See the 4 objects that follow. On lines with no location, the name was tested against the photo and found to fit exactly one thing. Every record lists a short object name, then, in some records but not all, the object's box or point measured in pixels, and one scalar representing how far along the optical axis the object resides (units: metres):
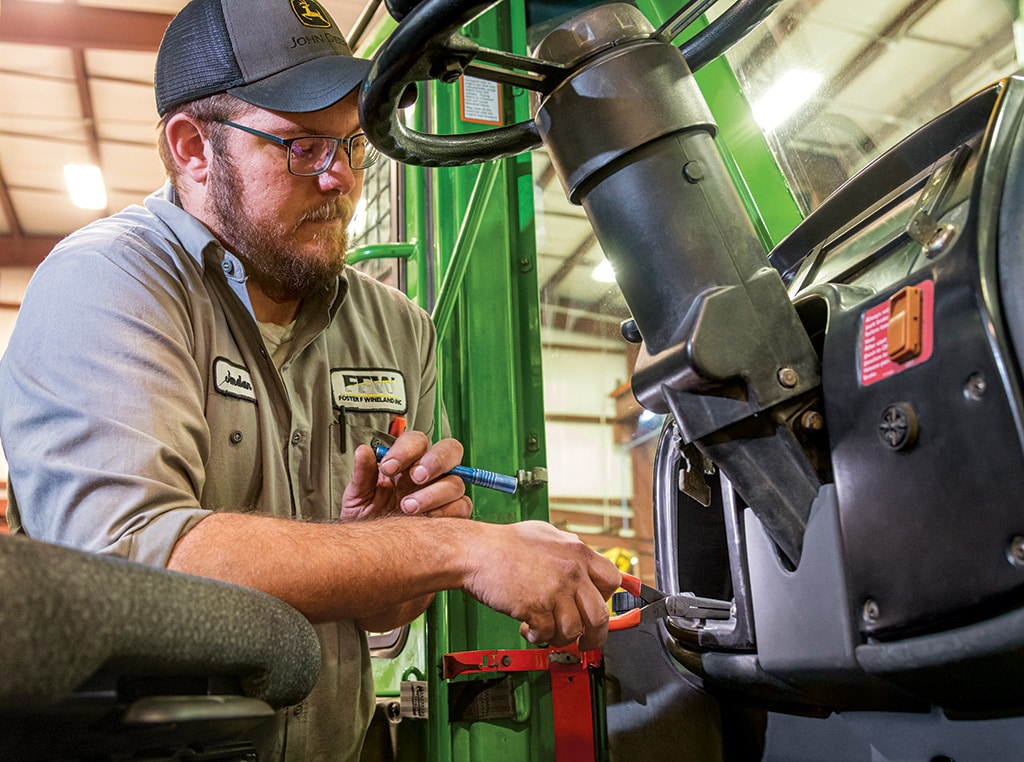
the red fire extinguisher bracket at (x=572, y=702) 1.43
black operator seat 0.35
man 1.05
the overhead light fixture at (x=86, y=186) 8.17
